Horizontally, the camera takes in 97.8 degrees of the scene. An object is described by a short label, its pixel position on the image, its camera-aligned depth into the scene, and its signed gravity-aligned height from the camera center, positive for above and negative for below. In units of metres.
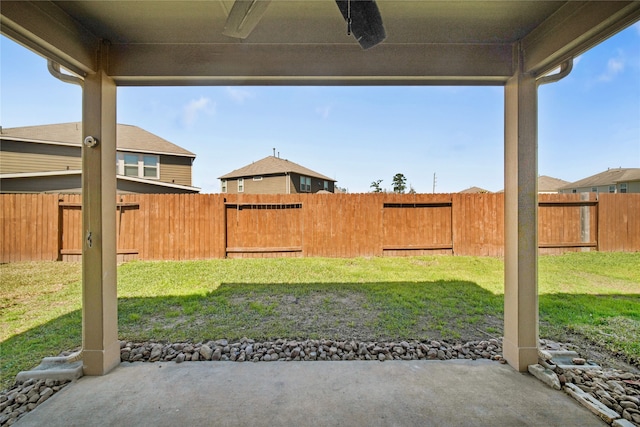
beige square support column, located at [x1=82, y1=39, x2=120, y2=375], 2.15 -0.11
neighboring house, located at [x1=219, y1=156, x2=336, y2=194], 14.97 +1.97
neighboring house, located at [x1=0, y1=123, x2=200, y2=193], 8.69 +1.86
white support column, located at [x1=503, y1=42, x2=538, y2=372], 2.19 -0.05
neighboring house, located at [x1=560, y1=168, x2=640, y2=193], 14.53 +1.78
